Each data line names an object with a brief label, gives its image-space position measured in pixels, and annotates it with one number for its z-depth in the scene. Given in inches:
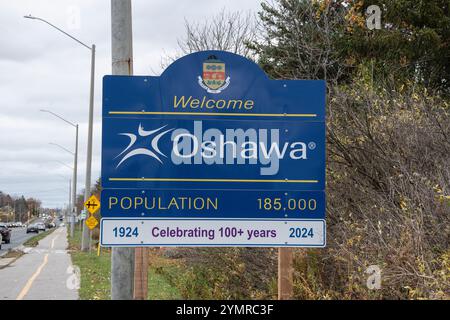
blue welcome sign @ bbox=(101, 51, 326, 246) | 206.7
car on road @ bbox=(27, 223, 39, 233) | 3118.4
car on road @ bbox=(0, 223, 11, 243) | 1708.9
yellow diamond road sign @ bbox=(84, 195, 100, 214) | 958.4
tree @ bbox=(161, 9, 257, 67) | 938.1
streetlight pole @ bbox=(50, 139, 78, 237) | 1749.3
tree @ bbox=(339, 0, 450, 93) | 616.7
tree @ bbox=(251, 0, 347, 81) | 650.8
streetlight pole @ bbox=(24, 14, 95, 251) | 1133.3
